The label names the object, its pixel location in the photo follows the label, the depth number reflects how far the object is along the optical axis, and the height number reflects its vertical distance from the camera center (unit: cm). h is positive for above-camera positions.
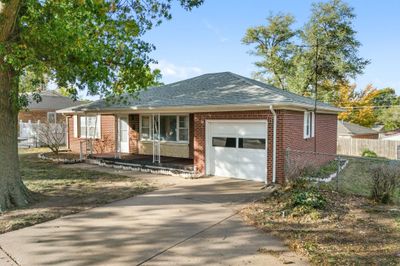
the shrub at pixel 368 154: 2358 -192
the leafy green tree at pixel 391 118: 5438 +182
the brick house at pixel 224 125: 1080 +17
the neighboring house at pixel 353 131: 3263 -32
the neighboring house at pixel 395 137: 3550 -100
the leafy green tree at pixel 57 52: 717 +196
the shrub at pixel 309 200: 752 -175
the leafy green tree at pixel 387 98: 5922 +581
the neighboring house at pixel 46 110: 3120 +193
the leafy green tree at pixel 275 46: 3275 +891
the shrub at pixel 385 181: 845 -143
